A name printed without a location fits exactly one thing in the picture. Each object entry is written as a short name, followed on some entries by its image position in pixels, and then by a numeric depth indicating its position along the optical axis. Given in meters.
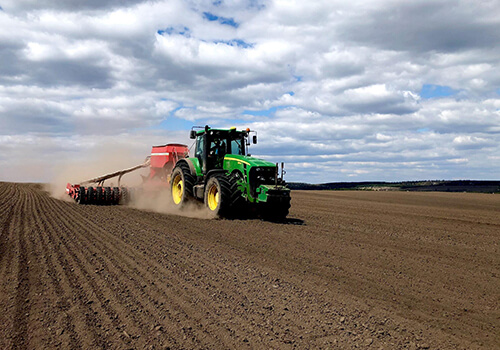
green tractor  12.55
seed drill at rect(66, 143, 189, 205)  17.39
